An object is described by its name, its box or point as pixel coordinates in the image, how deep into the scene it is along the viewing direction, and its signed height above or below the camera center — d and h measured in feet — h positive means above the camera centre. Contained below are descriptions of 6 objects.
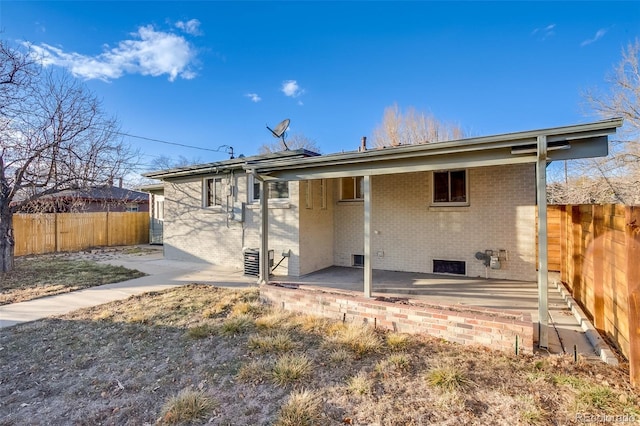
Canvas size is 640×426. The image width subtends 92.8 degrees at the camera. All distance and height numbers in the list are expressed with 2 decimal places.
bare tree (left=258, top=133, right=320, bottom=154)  100.98 +24.13
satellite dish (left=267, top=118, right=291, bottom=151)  30.86 +8.86
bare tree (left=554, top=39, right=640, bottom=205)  42.14 +10.44
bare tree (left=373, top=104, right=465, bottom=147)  67.21 +19.64
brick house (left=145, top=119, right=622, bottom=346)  17.44 +0.40
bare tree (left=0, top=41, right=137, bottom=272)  26.76 +7.66
